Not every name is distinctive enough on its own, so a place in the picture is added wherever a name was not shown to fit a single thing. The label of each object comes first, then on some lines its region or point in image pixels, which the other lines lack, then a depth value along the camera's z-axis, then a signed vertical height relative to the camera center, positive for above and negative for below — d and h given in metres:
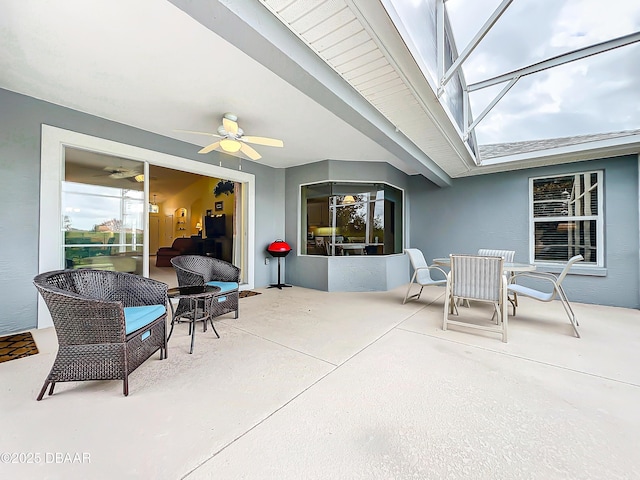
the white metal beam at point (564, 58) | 2.72 +2.10
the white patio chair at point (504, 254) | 4.38 -0.21
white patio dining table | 3.25 -0.33
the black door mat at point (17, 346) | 2.35 -1.05
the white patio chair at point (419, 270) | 4.14 -0.51
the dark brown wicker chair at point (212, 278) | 3.17 -0.51
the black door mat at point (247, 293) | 4.86 -1.03
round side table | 2.48 -0.55
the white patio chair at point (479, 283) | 2.92 -0.49
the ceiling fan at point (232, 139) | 3.20 +1.30
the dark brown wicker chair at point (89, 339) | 1.71 -0.68
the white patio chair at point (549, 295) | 2.98 -0.64
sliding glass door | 3.38 +0.36
